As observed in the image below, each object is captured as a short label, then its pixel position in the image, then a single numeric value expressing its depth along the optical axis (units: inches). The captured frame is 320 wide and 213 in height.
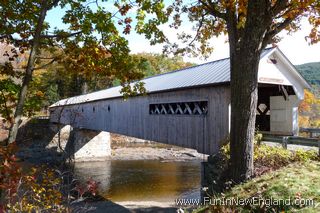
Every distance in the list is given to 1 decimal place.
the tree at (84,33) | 227.8
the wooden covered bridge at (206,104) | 436.5
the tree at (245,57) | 273.9
